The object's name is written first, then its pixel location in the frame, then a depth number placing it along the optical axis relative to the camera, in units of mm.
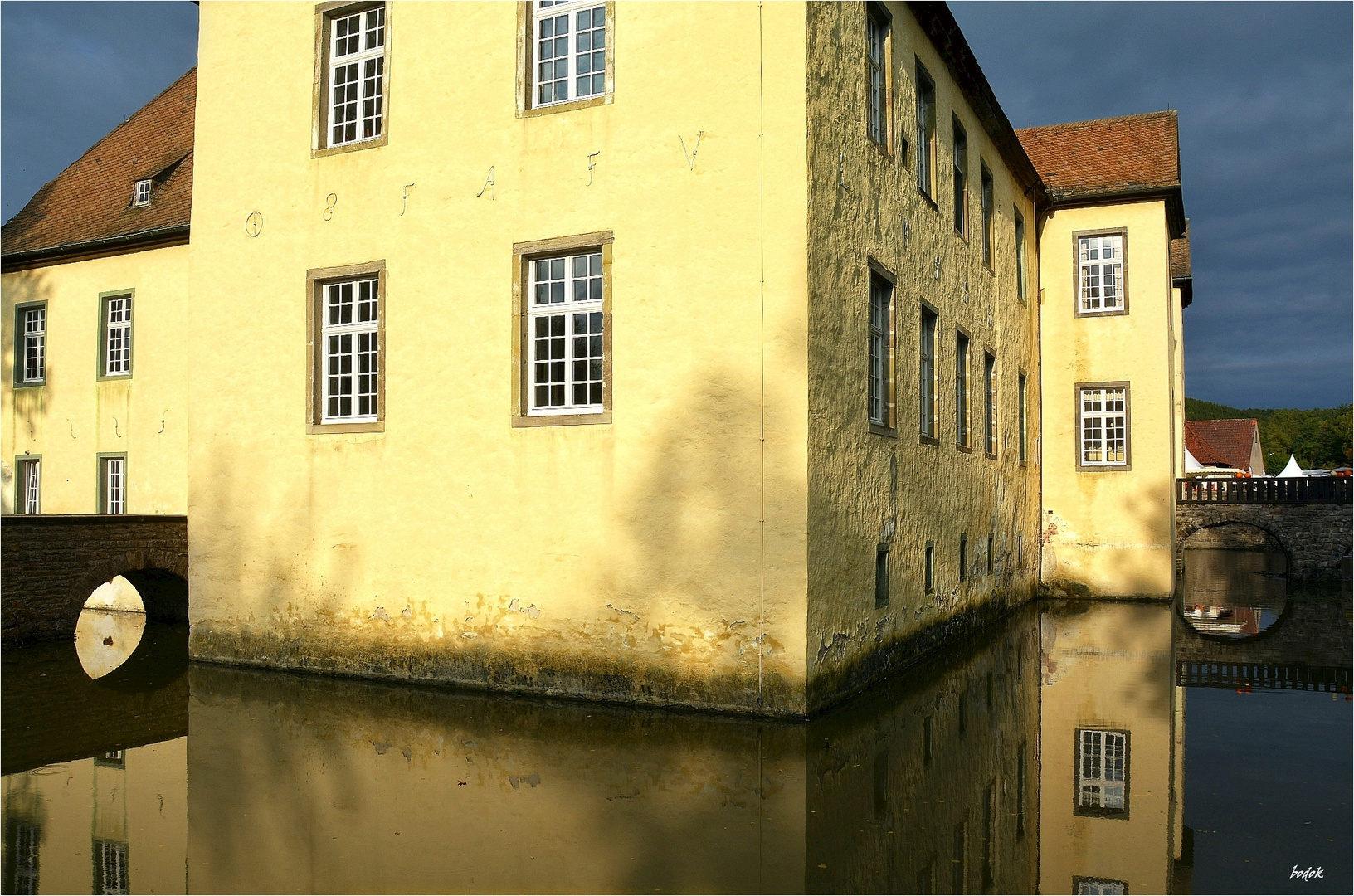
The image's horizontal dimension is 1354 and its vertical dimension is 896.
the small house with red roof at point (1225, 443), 74375
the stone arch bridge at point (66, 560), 12484
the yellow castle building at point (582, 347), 9242
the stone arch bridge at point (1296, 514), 25453
